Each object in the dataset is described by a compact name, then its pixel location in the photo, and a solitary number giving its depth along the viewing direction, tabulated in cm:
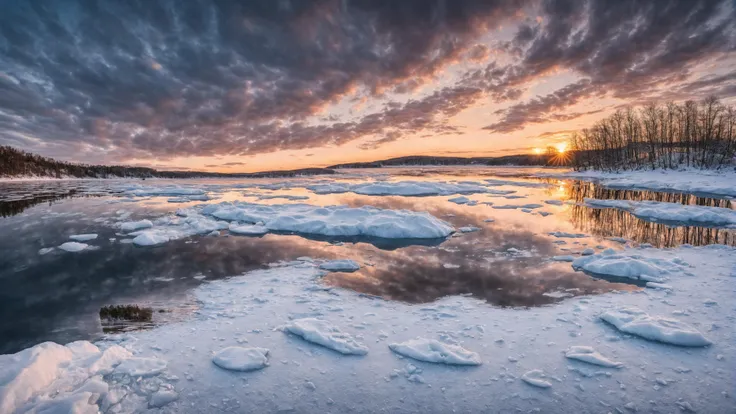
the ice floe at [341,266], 890
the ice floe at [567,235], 1264
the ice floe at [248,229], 1405
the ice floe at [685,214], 1515
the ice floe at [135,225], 1516
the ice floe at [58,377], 334
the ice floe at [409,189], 3141
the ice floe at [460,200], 2381
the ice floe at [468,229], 1384
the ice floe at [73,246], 1134
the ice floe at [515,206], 2036
